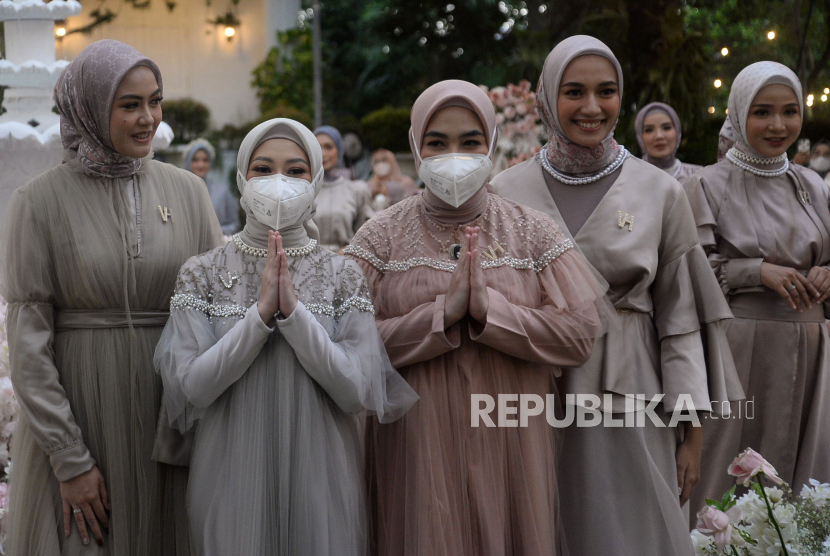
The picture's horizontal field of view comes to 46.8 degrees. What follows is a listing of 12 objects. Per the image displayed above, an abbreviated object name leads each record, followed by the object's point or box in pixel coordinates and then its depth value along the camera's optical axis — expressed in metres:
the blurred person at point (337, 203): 7.79
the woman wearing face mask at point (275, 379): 2.89
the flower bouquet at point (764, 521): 2.80
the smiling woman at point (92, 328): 3.04
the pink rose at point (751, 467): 2.76
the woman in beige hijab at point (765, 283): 4.43
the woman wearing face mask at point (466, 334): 3.00
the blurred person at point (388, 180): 10.88
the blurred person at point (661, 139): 6.88
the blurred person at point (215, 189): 10.52
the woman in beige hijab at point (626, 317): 3.32
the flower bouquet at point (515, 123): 9.37
